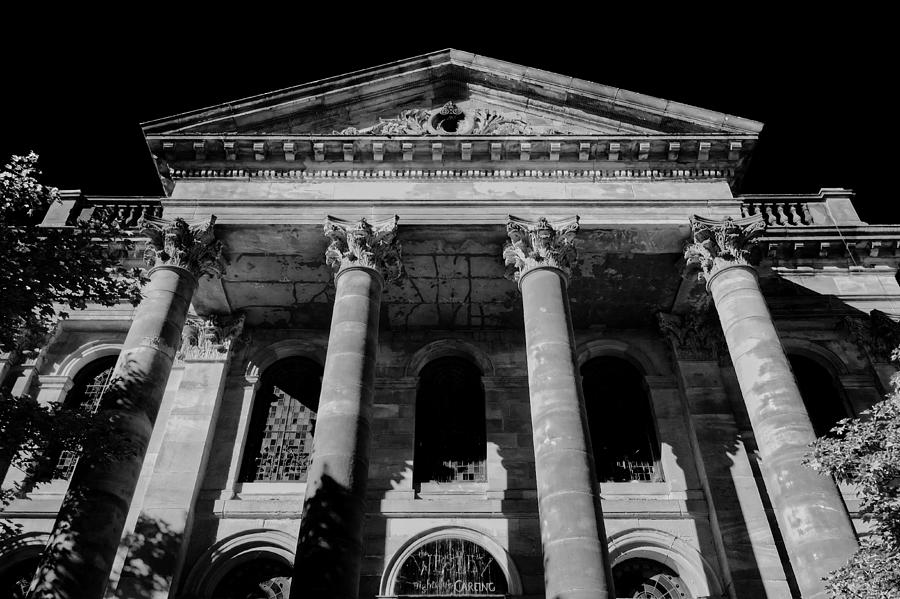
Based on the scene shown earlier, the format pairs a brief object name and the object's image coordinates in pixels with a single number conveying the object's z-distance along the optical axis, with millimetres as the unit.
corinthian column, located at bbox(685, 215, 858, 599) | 10289
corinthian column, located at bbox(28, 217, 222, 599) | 9859
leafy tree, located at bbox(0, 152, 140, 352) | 10141
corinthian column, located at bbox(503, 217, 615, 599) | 9812
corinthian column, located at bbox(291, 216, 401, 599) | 9805
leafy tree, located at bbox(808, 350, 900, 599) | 8578
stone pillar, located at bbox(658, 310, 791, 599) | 13453
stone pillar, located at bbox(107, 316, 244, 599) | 13625
